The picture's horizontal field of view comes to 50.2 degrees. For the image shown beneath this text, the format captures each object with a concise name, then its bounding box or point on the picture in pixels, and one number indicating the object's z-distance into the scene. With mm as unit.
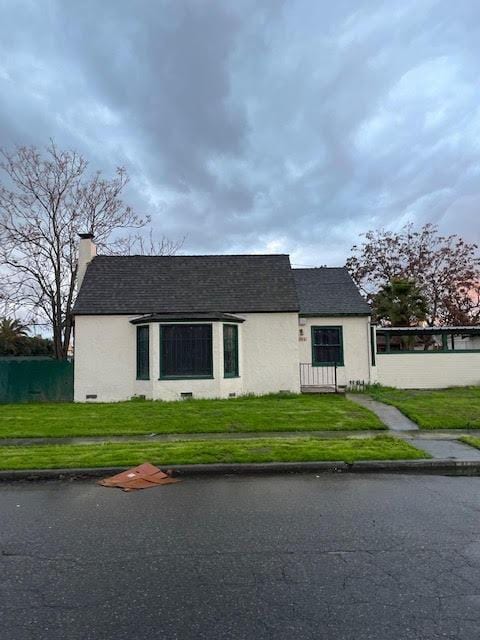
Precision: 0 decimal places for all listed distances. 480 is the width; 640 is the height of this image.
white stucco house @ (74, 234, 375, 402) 17469
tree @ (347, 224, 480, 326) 37812
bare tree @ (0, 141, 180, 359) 27156
